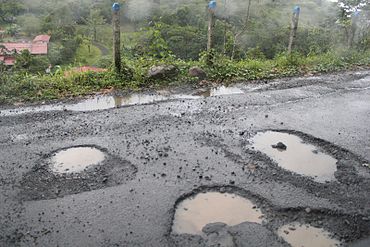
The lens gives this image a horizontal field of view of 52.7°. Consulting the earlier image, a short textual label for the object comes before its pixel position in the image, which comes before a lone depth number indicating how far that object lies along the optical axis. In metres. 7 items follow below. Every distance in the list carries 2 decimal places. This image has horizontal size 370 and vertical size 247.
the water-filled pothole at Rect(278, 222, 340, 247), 3.96
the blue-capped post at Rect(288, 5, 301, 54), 10.39
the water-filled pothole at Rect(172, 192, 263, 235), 4.20
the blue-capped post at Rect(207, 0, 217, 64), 9.62
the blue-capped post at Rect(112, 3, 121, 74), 8.55
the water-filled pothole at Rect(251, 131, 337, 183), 5.34
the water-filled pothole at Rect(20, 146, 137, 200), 4.68
